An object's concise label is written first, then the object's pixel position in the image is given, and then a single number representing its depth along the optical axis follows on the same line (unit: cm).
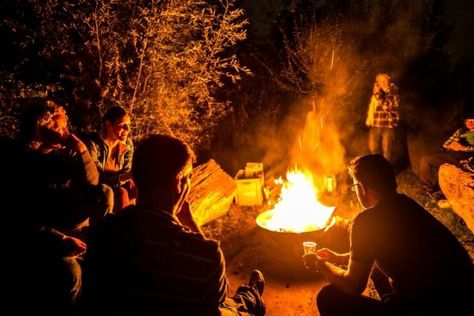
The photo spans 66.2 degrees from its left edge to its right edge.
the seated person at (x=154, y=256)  194
